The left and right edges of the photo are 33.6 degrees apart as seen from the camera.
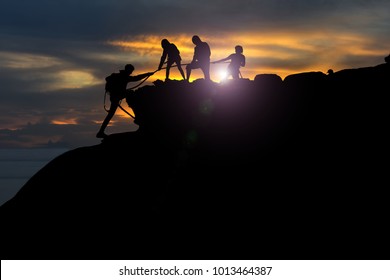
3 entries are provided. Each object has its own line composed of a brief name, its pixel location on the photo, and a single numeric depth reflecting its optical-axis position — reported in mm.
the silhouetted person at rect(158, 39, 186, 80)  33500
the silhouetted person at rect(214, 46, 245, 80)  34219
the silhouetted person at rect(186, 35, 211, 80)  32938
